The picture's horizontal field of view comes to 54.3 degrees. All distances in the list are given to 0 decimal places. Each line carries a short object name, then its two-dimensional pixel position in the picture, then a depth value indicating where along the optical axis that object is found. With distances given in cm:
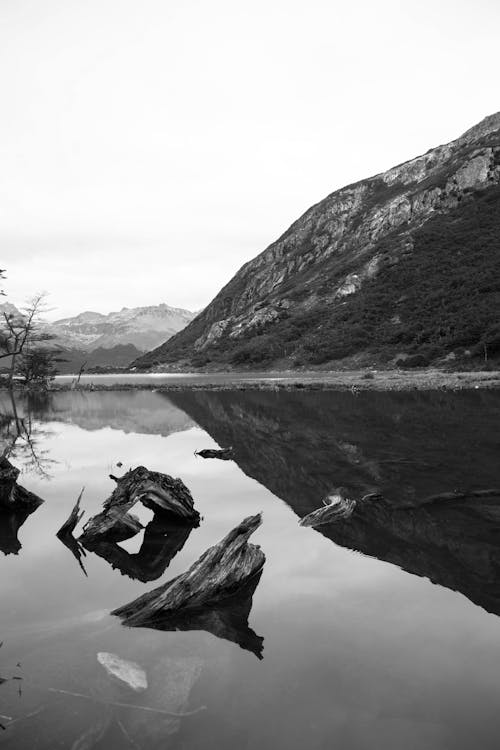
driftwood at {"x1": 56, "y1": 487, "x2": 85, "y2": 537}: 1428
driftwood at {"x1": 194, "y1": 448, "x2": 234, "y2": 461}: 2548
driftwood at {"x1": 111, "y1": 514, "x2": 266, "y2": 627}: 928
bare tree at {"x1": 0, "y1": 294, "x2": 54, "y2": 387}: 6481
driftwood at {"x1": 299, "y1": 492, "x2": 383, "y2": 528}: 1459
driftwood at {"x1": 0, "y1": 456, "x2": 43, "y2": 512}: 1712
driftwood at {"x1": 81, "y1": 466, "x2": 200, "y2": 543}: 1457
